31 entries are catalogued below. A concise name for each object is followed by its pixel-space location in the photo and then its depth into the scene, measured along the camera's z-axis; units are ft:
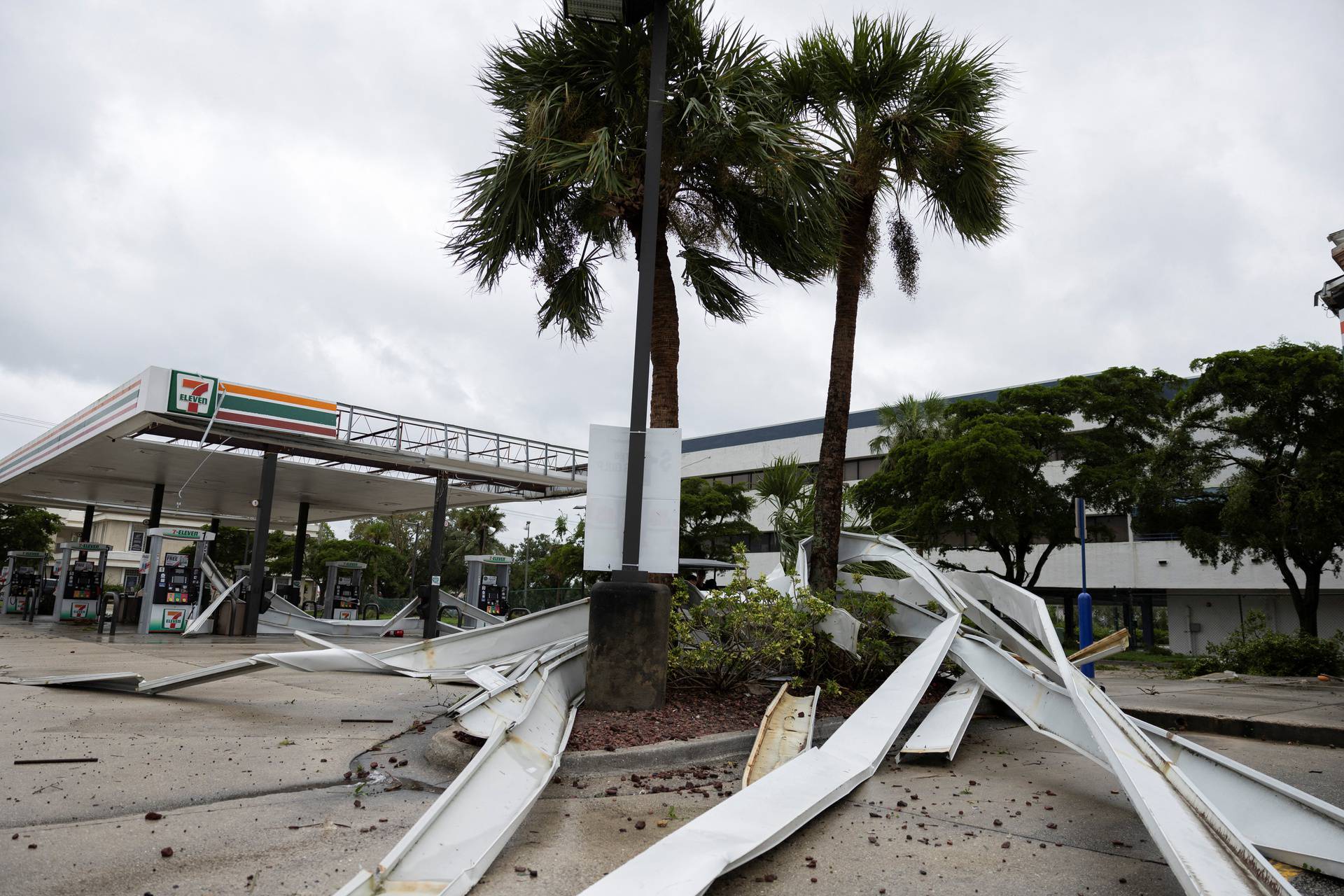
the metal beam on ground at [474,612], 71.00
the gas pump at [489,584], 79.10
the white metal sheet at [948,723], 17.37
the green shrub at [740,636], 22.85
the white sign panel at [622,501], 21.72
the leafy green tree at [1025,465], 78.89
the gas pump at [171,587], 62.49
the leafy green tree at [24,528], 143.33
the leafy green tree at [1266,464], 62.34
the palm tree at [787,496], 35.27
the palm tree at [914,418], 104.27
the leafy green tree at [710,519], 113.19
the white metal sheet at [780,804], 9.61
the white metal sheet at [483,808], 9.31
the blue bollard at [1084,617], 29.69
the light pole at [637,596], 20.24
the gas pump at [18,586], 90.33
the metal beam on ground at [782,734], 16.22
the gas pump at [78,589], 75.97
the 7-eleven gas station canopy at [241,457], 59.98
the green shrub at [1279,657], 47.14
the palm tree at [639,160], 25.08
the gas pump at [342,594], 81.00
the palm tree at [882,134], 28.89
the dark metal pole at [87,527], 100.58
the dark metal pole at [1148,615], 112.37
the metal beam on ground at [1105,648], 17.69
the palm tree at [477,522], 219.20
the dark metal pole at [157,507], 85.77
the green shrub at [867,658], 24.98
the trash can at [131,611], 75.46
